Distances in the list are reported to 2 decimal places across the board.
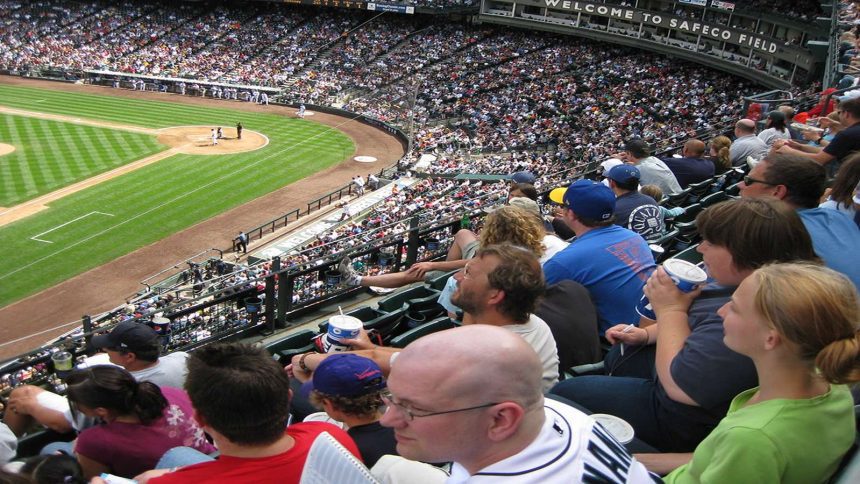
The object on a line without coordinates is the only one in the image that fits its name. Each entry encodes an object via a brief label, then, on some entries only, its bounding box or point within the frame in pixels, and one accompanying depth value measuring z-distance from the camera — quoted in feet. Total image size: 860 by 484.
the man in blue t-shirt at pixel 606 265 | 15.51
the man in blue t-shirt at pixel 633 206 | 21.89
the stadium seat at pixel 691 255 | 19.40
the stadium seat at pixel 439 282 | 24.43
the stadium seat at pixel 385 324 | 19.85
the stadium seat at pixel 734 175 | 32.94
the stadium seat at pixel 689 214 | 27.91
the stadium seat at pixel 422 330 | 17.48
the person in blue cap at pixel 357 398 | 10.85
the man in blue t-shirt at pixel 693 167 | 33.55
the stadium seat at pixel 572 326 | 14.29
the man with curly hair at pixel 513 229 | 16.88
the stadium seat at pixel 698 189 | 32.01
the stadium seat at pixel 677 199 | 29.68
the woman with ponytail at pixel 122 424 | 12.76
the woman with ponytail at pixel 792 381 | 7.58
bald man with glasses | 6.57
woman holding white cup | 9.93
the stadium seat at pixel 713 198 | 29.07
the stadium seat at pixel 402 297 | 23.00
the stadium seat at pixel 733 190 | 30.36
